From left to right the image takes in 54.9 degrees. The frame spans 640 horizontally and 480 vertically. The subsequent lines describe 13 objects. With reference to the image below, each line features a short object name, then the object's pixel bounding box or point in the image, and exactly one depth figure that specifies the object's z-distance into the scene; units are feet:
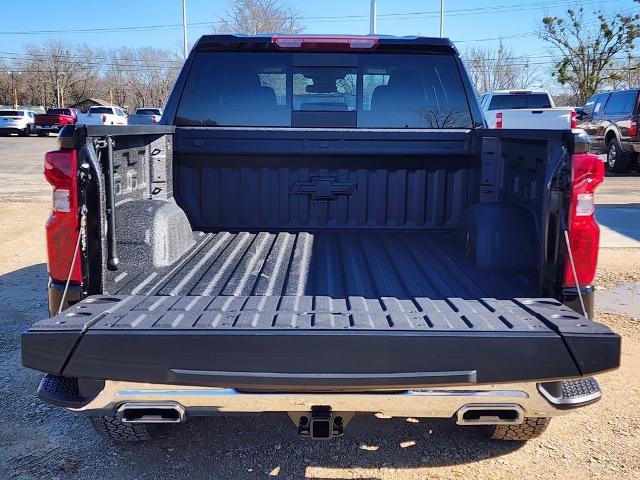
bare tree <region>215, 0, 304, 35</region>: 105.19
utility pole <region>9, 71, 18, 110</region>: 225.56
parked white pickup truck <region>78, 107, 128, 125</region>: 109.50
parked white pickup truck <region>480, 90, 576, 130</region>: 48.84
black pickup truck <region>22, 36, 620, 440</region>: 7.27
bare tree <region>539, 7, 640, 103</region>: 127.24
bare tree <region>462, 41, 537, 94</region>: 171.22
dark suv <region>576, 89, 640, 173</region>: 53.21
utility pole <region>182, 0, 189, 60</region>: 113.95
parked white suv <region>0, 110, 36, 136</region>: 126.00
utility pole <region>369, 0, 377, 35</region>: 73.31
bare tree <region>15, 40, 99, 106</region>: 249.96
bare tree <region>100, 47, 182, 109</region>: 243.19
